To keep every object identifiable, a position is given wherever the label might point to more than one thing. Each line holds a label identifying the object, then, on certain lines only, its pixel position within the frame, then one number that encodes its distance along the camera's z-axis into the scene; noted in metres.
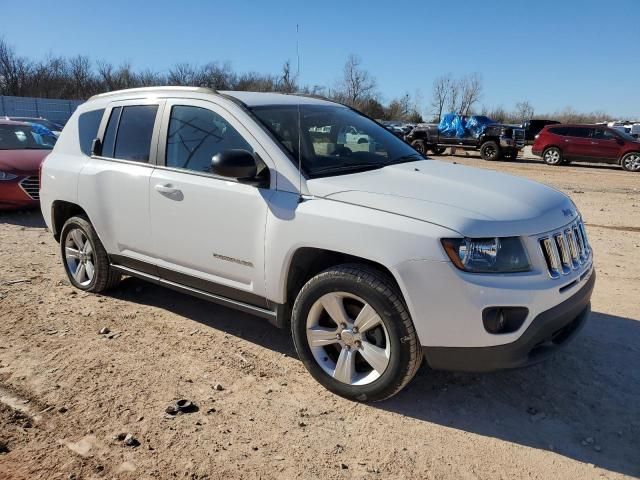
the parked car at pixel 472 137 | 23.39
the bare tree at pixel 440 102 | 93.06
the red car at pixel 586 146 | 19.97
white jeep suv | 2.77
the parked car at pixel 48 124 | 18.06
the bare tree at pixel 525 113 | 98.40
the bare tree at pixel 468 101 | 93.56
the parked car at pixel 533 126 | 40.34
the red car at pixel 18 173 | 8.39
